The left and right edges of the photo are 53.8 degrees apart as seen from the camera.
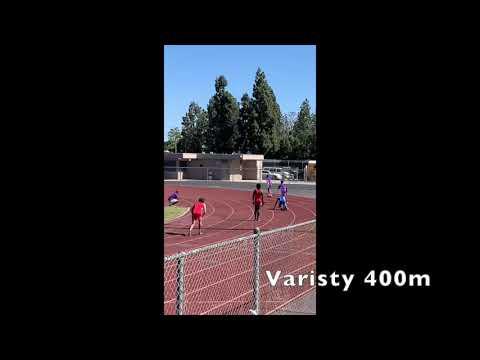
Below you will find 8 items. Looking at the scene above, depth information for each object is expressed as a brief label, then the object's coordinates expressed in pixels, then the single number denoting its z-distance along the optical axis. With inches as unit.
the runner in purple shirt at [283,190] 901.8
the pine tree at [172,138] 3560.3
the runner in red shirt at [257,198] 688.4
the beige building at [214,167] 2057.1
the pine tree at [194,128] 2795.3
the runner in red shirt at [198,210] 592.7
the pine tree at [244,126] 2469.2
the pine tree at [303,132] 2421.3
